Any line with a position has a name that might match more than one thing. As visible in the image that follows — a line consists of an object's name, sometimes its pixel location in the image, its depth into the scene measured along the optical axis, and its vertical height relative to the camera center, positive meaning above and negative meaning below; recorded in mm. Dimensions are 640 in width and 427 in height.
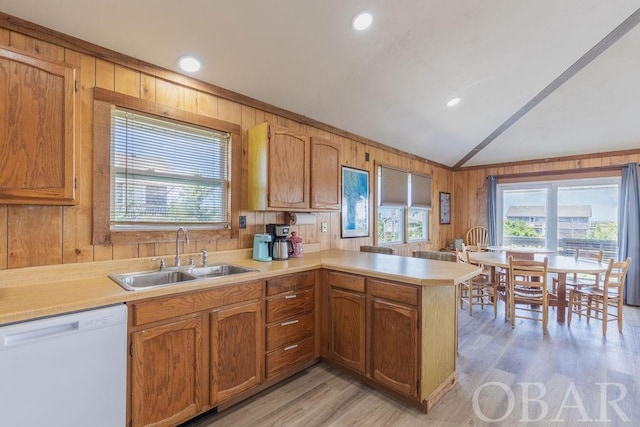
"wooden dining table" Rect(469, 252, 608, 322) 3221 -571
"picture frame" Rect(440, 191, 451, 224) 5836 +131
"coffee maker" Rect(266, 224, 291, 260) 2672 -263
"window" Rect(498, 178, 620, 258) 4684 +3
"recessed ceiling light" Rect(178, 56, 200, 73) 2154 +1094
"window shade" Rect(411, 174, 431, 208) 4996 +401
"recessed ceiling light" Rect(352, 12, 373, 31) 2079 +1367
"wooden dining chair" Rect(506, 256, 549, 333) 3211 -811
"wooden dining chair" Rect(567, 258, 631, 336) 3189 -926
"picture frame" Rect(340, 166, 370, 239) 3795 +138
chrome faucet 2173 -199
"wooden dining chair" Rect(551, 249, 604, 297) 3623 -836
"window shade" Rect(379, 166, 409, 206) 4374 +411
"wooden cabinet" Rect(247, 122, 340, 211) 2566 +402
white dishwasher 1228 -701
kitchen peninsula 1605 -656
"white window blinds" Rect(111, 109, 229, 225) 2051 +314
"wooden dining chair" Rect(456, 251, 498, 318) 3795 -1022
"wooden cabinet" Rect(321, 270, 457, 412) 1974 -864
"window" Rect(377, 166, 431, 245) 4441 +126
